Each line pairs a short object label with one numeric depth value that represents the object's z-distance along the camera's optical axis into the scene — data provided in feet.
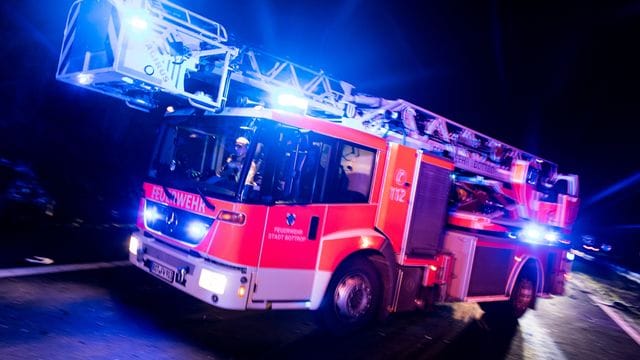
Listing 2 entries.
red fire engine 15.21
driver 15.69
